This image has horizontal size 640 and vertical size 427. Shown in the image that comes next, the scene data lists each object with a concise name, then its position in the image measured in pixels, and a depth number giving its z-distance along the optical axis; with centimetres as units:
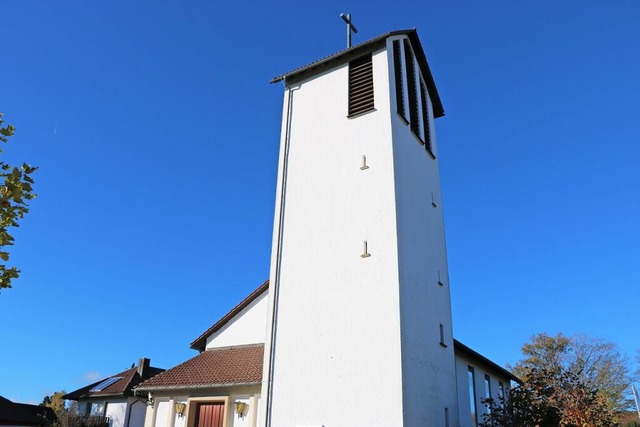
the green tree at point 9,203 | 521
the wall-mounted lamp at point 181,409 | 1616
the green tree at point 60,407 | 2674
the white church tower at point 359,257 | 1320
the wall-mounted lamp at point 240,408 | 1506
